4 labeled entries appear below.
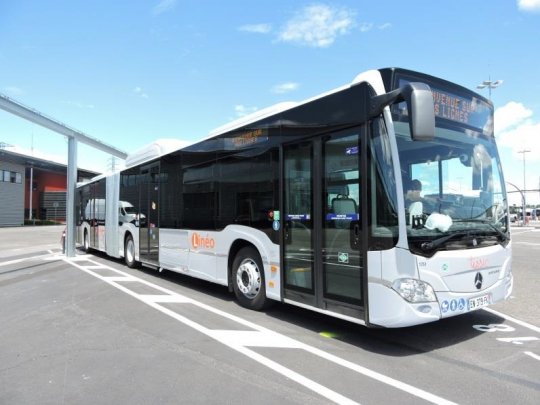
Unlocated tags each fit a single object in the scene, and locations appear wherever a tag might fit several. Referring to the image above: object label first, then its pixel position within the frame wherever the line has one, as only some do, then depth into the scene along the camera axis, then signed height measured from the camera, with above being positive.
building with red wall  51.47 +3.90
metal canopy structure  14.88 +2.71
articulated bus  4.64 +0.13
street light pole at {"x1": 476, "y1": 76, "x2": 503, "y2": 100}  32.06 +9.60
